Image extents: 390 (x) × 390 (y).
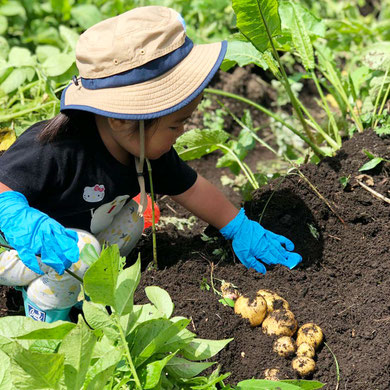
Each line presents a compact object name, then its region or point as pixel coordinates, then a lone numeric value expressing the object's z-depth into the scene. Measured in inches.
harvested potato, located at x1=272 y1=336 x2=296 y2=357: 72.6
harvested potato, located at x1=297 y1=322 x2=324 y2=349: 73.5
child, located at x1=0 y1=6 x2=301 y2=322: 69.2
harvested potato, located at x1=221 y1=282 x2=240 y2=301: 81.7
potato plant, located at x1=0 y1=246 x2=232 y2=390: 52.1
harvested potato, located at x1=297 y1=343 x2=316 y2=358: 71.8
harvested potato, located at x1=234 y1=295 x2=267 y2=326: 76.5
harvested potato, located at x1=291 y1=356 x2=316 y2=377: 70.4
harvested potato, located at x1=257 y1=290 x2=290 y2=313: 78.0
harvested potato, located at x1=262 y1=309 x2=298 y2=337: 75.0
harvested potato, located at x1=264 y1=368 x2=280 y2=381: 69.3
